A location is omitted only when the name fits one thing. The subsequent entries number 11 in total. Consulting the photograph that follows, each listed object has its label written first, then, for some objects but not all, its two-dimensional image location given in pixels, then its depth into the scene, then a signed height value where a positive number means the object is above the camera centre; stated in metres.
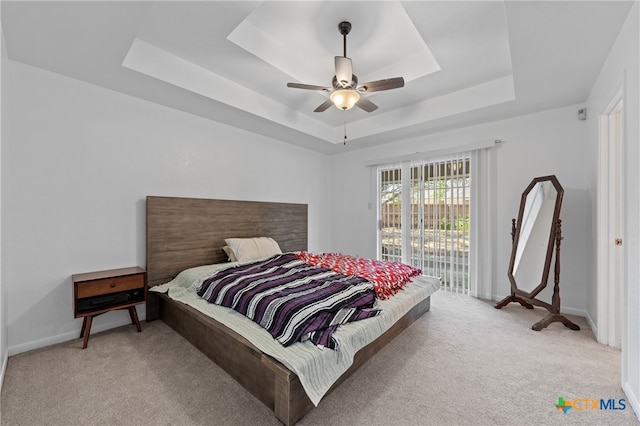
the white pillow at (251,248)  3.36 -0.44
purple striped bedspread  1.73 -0.64
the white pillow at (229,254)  3.38 -0.51
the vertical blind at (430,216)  3.88 -0.03
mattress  1.50 -0.80
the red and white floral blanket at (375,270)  2.53 -0.60
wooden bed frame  1.57 -0.58
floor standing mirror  2.80 -0.36
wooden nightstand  2.30 -0.71
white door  2.35 -0.11
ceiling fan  2.28 +1.14
